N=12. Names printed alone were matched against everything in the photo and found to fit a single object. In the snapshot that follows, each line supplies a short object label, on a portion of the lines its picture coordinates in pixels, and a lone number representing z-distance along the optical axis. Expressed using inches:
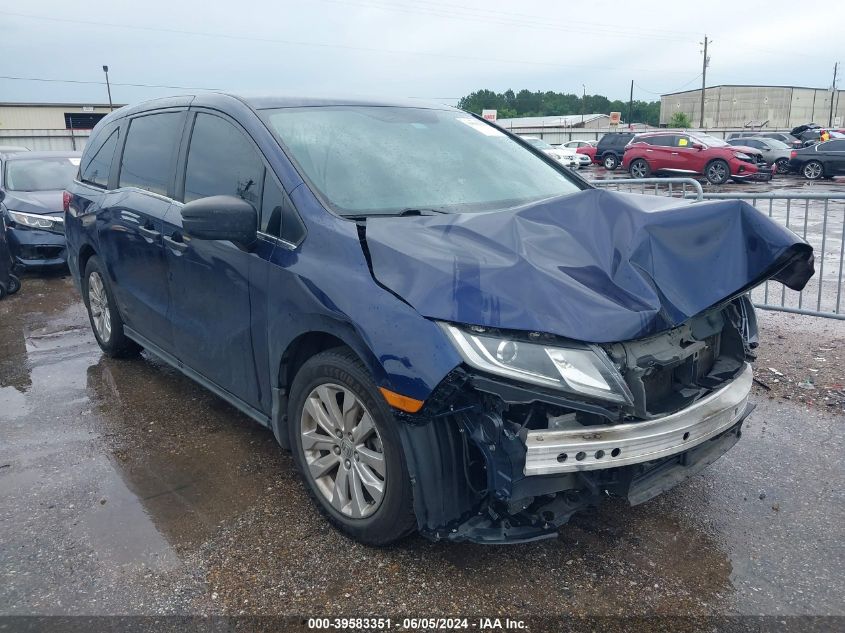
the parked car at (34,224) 352.2
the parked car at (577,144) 1397.9
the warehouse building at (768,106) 3097.9
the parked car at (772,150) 1063.6
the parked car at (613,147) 1226.0
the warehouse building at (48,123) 1668.3
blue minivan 93.2
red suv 917.1
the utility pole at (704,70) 2765.7
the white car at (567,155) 1185.4
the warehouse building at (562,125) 1980.8
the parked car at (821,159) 965.2
